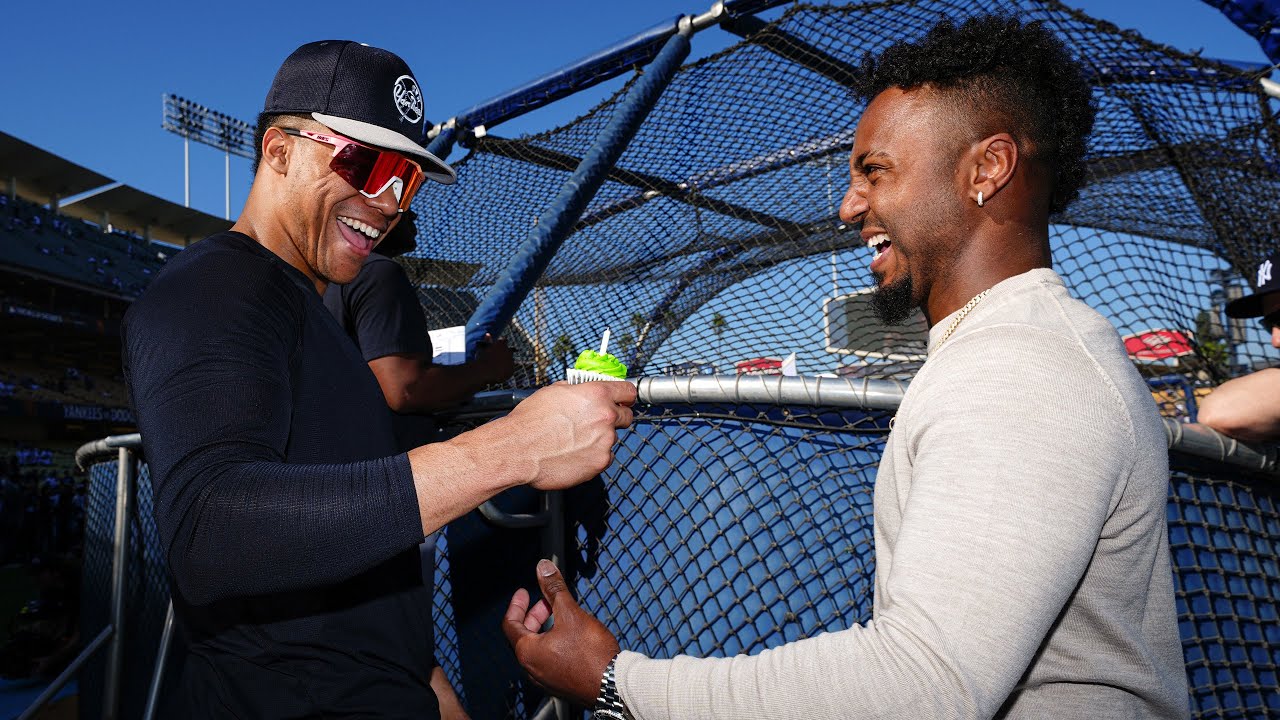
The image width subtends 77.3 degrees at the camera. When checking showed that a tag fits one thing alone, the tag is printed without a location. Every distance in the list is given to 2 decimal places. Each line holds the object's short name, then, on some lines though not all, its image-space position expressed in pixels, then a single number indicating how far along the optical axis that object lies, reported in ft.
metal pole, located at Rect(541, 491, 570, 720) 7.51
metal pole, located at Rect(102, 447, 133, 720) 10.64
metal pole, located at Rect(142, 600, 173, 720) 9.30
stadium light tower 132.77
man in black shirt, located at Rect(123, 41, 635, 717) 3.69
